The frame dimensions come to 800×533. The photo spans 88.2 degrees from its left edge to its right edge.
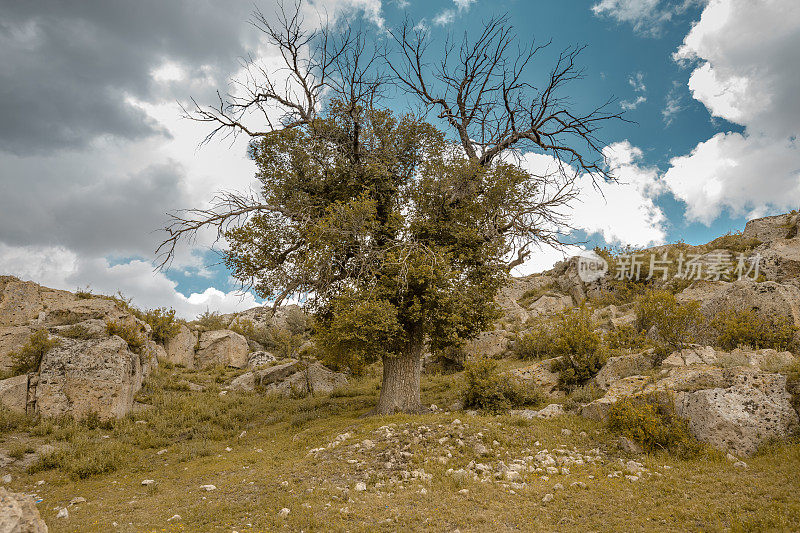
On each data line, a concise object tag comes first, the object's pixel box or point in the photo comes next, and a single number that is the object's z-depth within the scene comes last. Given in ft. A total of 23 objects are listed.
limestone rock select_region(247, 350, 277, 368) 86.99
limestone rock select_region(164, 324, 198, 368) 82.74
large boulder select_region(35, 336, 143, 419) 49.22
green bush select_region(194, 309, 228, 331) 104.49
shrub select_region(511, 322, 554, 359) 69.26
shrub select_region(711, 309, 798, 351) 43.83
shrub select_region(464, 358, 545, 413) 47.52
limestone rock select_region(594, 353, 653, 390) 44.73
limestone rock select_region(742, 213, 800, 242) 90.53
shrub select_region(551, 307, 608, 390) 50.26
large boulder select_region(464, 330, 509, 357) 76.64
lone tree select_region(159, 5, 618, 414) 45.75
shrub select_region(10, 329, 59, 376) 53.06
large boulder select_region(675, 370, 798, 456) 29.66
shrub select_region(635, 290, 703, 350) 48.01
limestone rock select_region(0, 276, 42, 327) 66.71
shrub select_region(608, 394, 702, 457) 30.60
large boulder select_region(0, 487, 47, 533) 14.58
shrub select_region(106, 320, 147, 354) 59.16
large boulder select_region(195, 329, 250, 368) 87.20
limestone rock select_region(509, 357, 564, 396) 51.16
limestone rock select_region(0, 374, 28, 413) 48.34
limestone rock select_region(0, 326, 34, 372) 57.52
